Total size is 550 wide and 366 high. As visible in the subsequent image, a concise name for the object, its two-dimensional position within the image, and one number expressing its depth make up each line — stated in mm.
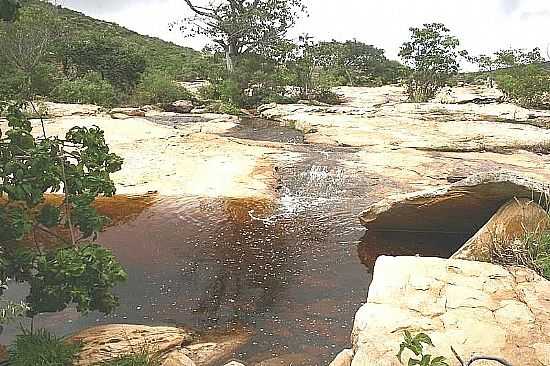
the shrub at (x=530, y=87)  17422
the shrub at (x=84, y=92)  18766
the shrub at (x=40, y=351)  3895
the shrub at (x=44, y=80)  18578
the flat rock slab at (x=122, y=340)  4305
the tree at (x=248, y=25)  21281
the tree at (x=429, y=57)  19312
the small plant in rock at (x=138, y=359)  4172
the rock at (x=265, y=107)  19025
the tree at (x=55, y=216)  3879
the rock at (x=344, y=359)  3787
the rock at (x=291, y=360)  4453
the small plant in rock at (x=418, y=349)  2840
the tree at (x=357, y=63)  27463
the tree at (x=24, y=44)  18250
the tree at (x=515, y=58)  24906
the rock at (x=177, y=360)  4254
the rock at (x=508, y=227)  5258
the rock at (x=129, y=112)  16078
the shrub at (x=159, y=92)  20797
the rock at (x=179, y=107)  19266
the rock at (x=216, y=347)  4531
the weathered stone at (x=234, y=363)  4062
